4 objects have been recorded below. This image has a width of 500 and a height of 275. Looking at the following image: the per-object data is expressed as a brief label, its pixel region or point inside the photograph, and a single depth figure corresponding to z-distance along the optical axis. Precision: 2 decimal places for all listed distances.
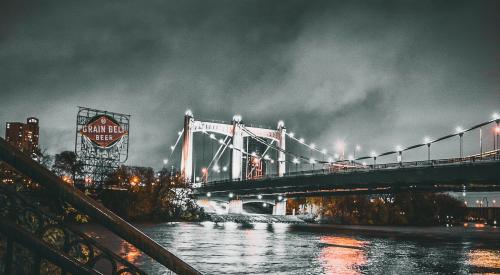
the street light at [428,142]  61.59
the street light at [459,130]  57.97
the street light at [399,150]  64.01
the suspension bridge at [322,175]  43.14
